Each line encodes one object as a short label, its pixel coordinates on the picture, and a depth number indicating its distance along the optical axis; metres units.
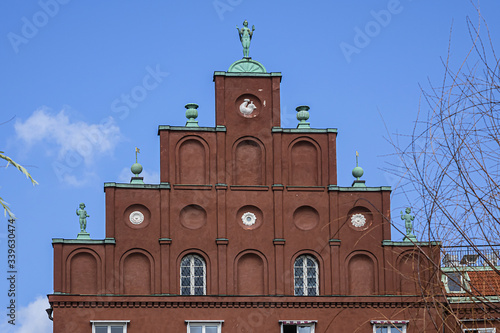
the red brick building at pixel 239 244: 39.56
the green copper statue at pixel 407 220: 41.38
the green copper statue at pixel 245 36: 43.22
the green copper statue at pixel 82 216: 40.44
